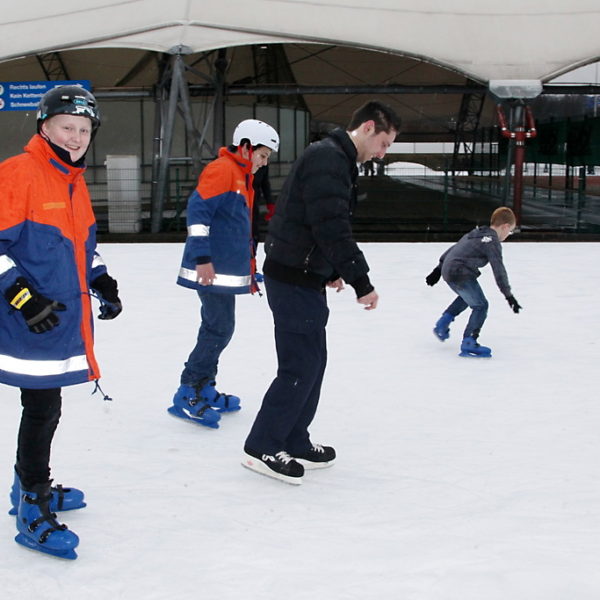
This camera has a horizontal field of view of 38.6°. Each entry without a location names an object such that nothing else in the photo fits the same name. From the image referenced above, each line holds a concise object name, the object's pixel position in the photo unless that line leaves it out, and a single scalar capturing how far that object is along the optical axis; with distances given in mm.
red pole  14186
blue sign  14516
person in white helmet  4172
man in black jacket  3273
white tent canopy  13219
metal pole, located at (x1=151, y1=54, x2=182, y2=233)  13844
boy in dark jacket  5605
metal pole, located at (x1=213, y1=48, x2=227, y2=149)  15445
